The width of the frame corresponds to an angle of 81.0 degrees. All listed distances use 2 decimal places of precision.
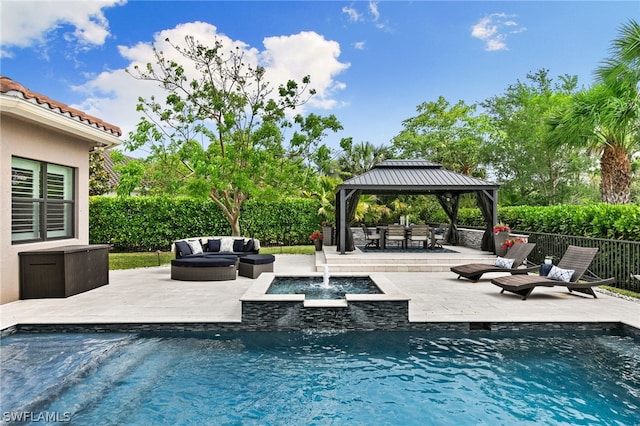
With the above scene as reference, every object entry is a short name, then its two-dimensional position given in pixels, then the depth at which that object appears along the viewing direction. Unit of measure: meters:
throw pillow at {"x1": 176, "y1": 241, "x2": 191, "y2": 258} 11.15
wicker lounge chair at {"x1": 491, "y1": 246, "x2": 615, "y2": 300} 7.82
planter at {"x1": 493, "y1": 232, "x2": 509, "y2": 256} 13.17
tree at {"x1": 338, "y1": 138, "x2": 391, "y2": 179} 24.64
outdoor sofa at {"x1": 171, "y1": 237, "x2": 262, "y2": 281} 10.11
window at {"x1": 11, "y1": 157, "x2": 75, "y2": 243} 7.65
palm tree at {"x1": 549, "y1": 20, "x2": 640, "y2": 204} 9.44
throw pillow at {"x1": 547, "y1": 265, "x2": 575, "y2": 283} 8.22
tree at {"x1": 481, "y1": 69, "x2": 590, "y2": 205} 25.09
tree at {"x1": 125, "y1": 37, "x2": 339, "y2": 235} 14.30
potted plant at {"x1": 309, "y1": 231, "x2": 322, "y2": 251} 17.28
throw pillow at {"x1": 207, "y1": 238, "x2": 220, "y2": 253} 12.10
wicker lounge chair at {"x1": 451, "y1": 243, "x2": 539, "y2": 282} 9.78
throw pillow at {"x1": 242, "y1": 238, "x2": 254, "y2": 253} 12.13
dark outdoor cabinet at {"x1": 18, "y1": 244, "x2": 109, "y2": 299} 7.71
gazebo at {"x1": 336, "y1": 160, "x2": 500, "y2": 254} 13.39
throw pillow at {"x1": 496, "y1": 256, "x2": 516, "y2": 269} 10.02
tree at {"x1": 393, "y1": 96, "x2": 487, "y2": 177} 25.97
